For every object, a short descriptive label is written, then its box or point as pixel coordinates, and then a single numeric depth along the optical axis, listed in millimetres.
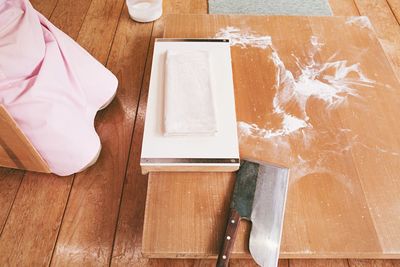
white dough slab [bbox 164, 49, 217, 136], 626
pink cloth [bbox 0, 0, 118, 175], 628
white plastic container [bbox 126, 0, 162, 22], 1222
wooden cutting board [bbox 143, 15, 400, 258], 551
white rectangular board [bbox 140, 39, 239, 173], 596
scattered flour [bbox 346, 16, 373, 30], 920
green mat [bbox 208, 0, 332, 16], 1295
